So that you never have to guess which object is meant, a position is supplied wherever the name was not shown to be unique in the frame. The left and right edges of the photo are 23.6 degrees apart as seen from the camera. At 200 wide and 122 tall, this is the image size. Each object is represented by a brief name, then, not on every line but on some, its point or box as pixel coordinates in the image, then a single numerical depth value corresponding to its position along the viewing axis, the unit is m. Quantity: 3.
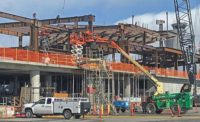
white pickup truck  41.22
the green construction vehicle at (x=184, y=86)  49.50
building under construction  55.19
